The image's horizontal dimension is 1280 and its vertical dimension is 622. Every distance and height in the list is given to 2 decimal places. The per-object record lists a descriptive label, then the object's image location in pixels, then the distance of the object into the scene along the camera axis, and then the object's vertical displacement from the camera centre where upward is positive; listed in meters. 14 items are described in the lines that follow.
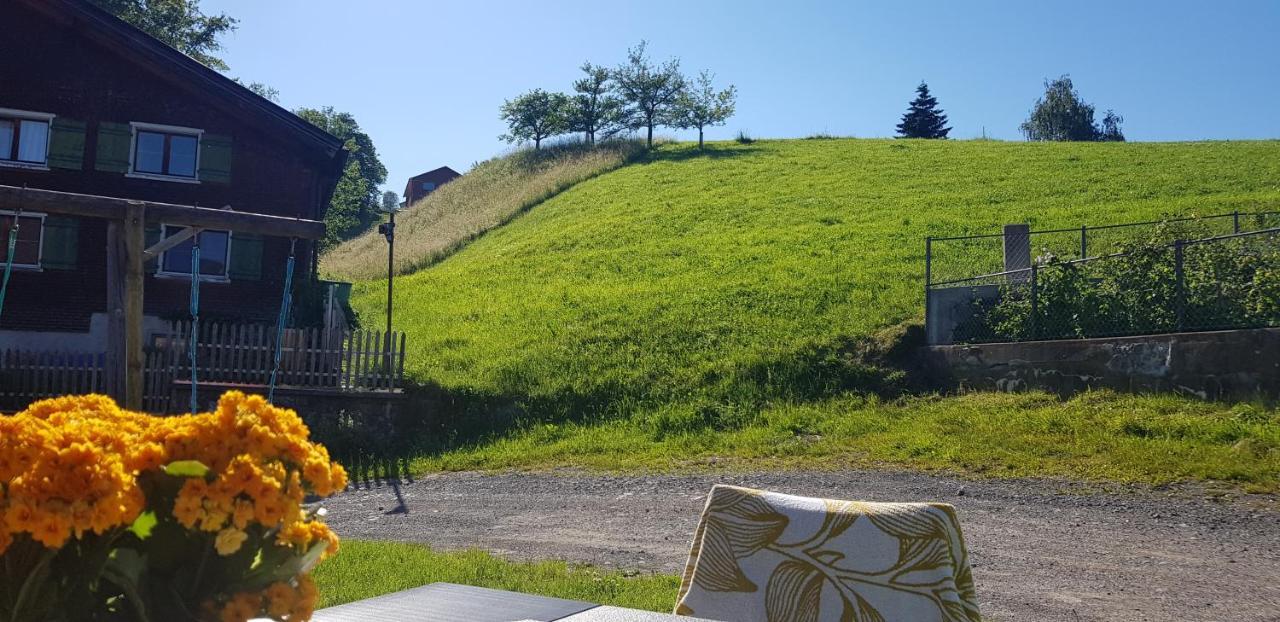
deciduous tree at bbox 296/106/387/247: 40.63 +15.26
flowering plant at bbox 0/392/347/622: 1.52 -0.27
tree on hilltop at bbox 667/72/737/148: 56.16 +15.54
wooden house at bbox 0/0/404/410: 20.39 +4.26
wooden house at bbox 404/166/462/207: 95.38 +18.19
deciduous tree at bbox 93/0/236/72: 38.19 +13.85
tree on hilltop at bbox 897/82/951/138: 76.06 +20.97
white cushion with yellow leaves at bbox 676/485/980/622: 2.88 -0.59
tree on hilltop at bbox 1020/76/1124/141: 88.19 +24.88
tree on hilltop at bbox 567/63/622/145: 62.16 +17.08
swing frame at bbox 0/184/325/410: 9.26 +1.36
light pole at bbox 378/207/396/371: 17.77 +2.50
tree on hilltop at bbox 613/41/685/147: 57.89 +17.18
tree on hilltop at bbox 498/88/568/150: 66.94 +18.01
